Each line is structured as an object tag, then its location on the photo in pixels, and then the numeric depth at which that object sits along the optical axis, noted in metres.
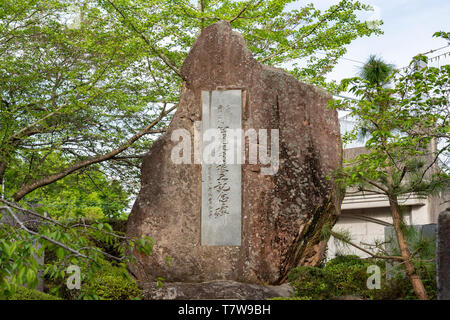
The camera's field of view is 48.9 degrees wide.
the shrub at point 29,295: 6.85
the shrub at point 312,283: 6.36
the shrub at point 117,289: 7.42
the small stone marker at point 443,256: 3.75
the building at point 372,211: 11.63
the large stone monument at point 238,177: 7.39
